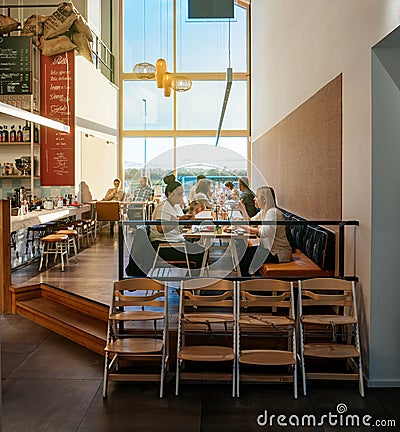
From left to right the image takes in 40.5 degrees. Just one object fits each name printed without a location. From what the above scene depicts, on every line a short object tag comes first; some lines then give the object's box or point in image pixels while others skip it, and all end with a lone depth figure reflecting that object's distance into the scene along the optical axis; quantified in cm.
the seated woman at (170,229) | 553
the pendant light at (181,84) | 1162
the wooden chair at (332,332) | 396
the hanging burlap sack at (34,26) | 942
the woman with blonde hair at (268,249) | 533
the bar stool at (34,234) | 798
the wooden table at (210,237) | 551
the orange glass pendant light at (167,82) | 1030
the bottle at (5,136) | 918
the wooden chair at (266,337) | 396
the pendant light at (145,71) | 1055
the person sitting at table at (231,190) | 916
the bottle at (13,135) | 920
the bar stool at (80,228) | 938
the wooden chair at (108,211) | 1062
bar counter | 676
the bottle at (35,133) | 962
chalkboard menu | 795
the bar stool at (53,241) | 736
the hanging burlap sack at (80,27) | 956
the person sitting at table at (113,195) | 1198
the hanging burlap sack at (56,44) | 962
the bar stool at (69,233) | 792
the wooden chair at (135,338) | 400
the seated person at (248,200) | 733
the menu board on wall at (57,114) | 995
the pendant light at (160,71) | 1011
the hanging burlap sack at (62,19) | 930
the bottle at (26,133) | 926
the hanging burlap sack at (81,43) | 982
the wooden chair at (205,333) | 396
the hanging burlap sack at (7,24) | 862
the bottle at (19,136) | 923
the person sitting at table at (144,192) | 1249
